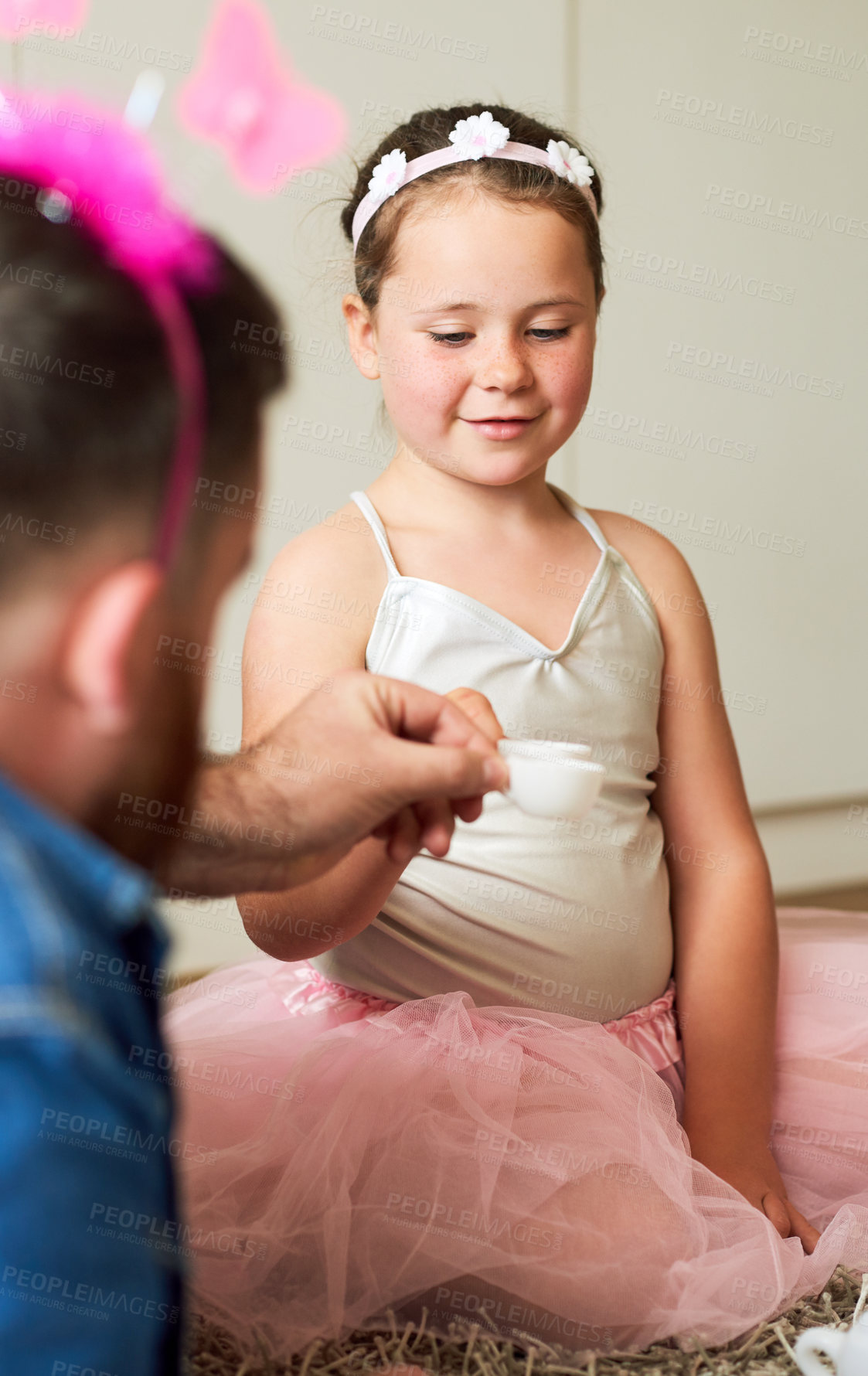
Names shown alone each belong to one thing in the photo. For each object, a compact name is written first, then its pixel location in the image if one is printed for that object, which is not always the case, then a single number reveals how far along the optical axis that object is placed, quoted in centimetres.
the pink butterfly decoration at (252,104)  180
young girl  85
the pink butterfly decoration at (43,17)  169
